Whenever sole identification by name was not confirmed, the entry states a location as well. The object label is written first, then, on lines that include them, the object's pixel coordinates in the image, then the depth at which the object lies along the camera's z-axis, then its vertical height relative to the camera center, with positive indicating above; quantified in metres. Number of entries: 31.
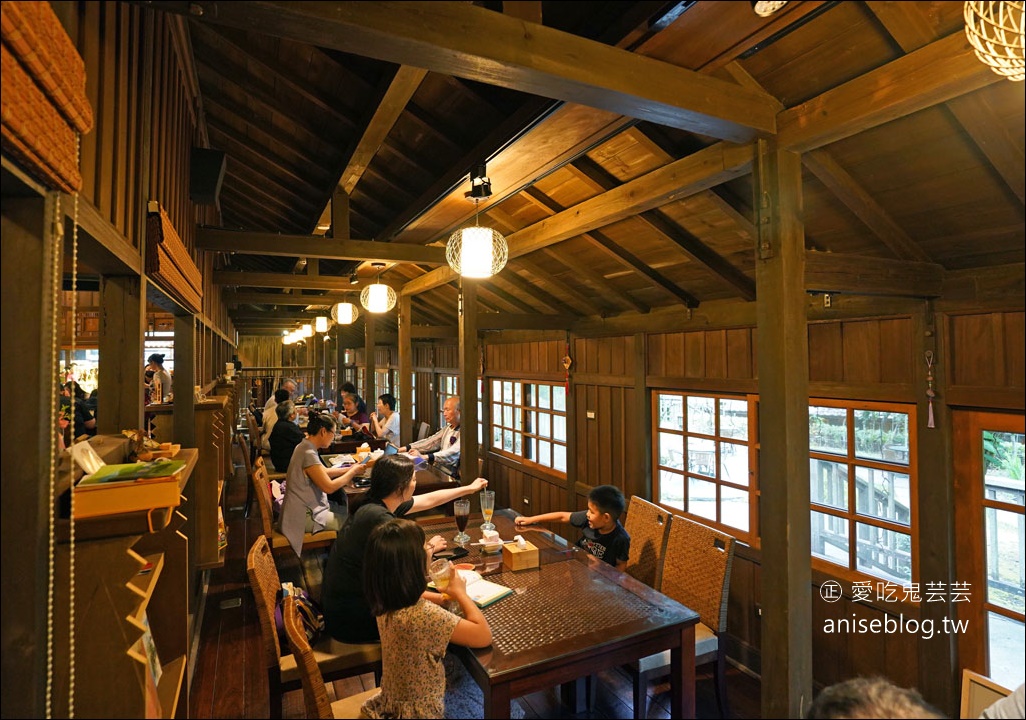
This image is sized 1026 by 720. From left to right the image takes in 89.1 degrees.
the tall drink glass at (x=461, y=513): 2.69 -0.75
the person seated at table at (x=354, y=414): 7.28 -0.62
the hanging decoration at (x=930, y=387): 2.55 -0.11
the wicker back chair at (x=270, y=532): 3.21 -1.02
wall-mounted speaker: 3.34 +1.26
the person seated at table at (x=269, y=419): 6.36 -0.64
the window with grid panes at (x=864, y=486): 2.86 -0.71
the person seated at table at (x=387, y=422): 6.55 -0.67
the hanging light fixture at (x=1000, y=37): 1.05 +0.68
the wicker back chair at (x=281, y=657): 1.97 -1.16
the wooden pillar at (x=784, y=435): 1.82 -0.24
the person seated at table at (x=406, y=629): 1.62 -0.82
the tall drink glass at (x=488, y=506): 2.80 -0.74
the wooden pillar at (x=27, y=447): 0.96 -0.14
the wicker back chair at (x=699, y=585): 2.34 -1.11
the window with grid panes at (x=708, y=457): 3.77 -0.71
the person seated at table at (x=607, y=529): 2.92 -0.92
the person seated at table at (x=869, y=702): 1.04 -0.69
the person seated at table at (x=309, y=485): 3.53 -0.79
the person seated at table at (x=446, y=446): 5.45 -0.88
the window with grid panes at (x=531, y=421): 6.02 -0.67
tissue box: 2.51 -0.92
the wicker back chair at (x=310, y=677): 1.62 -0.96
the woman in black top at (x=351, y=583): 2.20 -0.90
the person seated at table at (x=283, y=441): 5.25 -0.71
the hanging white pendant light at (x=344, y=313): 5.75 +0.64
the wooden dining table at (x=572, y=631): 1.72 -0.97
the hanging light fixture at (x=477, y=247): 2.68 +0.65
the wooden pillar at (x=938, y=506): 2.54 -0.70
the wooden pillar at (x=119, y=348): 1.92 +0.09
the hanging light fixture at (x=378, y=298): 4.53 +0.63
